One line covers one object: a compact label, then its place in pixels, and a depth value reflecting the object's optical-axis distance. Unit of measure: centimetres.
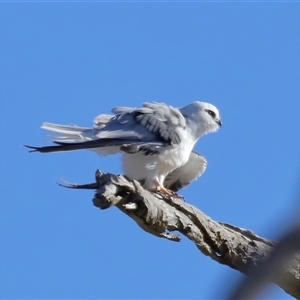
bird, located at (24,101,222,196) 1473
